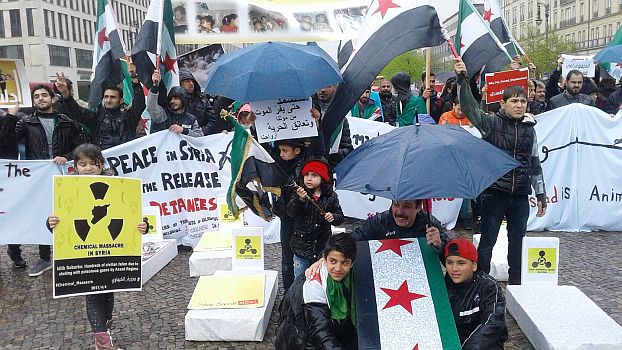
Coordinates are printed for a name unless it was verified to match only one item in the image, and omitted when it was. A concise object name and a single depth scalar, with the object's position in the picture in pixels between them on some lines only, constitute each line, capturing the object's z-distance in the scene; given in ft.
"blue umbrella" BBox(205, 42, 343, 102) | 14.44
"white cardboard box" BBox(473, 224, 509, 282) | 19.62
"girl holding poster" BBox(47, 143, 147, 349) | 14.57
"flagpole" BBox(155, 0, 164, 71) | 22.58
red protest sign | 17.38
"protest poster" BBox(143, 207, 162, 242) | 23.50
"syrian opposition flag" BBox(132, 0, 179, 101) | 23.04
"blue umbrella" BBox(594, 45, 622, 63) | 34.45
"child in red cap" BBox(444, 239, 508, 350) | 12.29
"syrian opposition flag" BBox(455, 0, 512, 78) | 17.31
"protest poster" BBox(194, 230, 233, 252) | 21.59
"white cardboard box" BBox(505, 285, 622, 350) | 13.55
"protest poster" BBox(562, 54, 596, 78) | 36.55
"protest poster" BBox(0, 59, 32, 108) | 22.11
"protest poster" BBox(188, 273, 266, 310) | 16.14
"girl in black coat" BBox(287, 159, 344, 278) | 14.71
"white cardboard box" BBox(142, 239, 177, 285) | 20.54
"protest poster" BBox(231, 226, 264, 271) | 18.51
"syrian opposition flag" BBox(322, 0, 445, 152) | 14.76
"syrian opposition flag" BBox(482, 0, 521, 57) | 23.82
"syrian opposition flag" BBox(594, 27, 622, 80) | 37.38
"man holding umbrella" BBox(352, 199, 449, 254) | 14.03
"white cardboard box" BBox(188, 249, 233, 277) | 20.63
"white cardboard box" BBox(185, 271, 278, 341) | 15.47
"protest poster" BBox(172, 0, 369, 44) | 26.89
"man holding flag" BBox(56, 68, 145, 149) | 21.89
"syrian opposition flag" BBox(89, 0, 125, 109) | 22.76
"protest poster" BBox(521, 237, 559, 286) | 17.12
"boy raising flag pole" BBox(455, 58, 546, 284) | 16.02
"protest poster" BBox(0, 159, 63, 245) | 21.40
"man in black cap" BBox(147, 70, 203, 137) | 24.50
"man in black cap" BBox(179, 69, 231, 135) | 27.53
